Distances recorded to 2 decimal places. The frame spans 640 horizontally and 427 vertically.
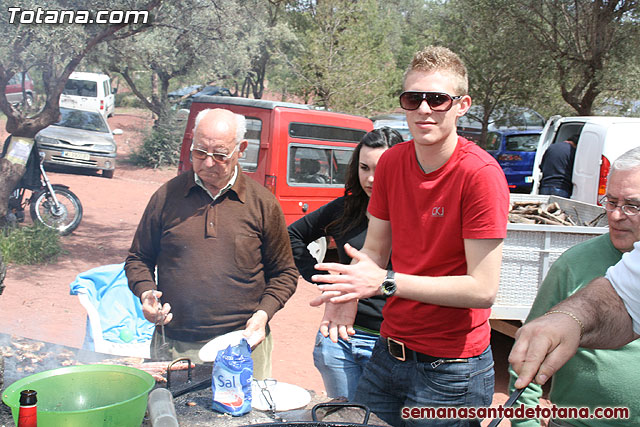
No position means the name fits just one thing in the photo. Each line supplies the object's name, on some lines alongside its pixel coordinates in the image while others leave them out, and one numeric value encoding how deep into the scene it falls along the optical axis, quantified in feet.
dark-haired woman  9.52
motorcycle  31.12
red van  26.91
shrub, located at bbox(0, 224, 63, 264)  28.53
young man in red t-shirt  6.62
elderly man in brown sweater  9.77
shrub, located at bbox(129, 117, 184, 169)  65.51
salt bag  6.80
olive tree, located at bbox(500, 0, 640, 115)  45.75
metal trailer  15.16
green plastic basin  5.96
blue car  52.03
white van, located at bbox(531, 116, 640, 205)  25.34
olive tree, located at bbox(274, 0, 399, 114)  49.06
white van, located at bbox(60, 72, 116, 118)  78.33
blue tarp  14.53
